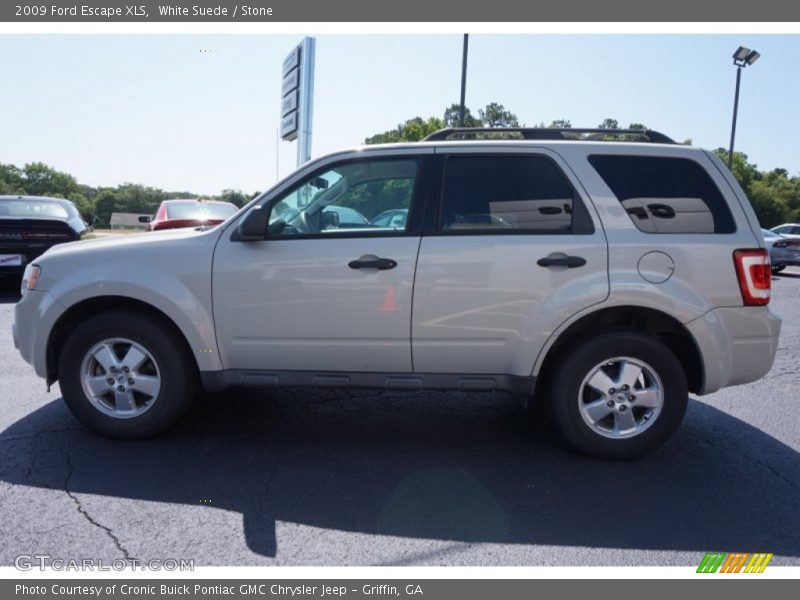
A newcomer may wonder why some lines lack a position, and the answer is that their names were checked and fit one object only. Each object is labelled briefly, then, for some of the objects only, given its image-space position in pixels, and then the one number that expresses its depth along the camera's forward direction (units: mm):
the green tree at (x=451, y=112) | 68975
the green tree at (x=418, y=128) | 41000
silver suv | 3840
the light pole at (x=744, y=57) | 30483
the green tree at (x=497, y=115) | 61219
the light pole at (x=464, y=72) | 15414
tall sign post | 14453
